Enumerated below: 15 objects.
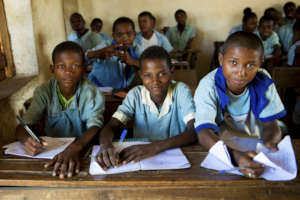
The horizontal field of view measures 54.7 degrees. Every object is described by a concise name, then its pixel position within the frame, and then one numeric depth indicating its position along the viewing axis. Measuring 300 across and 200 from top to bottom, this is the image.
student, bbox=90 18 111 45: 5.21
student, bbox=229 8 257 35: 4.71
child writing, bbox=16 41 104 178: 1.50
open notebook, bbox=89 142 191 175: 1.02
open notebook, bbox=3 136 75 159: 1.15
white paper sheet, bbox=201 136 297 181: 0.92
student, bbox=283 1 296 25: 5.34
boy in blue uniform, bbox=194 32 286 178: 1.19
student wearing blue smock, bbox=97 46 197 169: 1.50
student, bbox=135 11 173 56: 3.84
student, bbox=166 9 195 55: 5.65
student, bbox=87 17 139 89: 2.57
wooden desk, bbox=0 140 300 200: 0.92
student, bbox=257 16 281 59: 4.65
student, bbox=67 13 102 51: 4.17
